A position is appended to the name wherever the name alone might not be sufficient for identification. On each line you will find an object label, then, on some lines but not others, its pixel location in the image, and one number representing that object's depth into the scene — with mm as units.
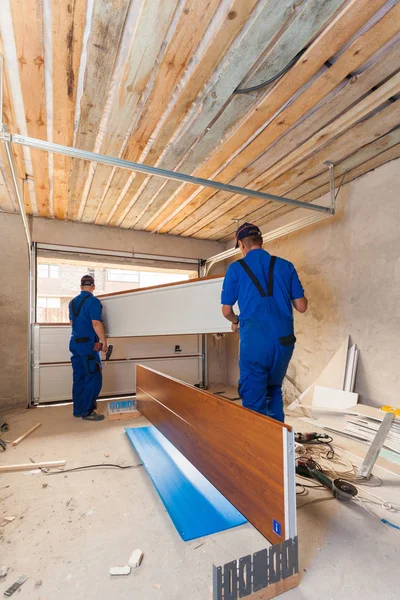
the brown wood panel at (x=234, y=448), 1407
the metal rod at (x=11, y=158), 1974
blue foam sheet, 1646
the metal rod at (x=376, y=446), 2146
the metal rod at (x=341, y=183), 3277
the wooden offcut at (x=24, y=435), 2881
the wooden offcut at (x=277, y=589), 1214
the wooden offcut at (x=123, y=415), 3596
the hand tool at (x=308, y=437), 2857
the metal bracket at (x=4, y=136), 1913
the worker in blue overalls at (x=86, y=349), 3609
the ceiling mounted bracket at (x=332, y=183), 3072
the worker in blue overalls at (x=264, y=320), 1979
